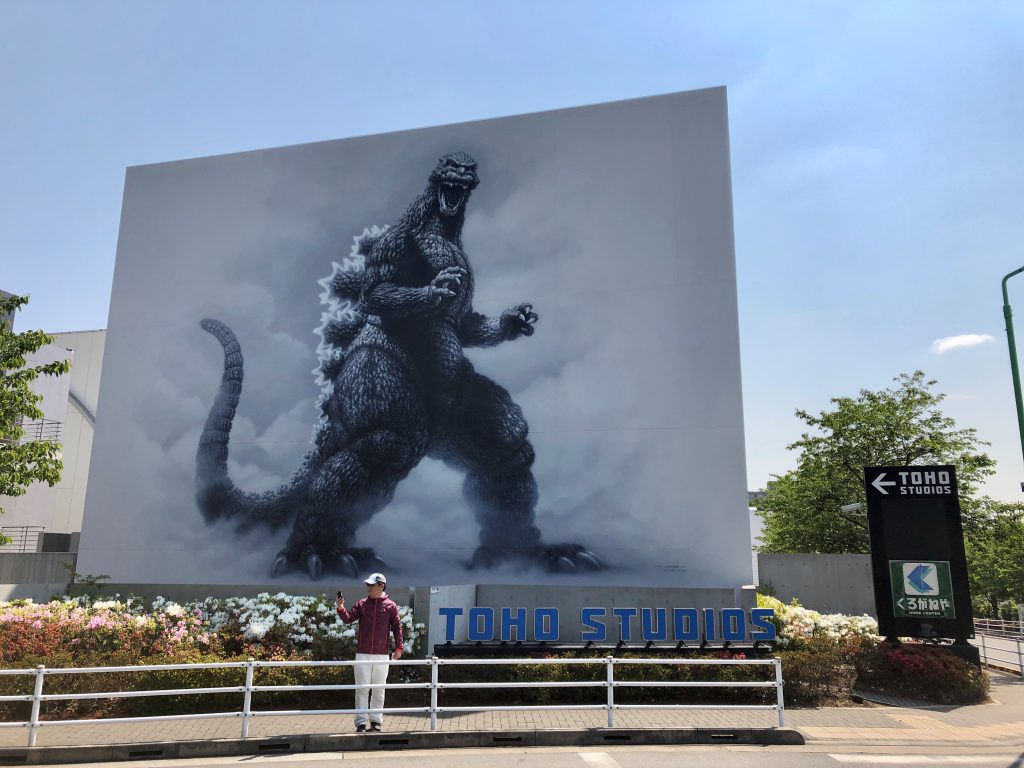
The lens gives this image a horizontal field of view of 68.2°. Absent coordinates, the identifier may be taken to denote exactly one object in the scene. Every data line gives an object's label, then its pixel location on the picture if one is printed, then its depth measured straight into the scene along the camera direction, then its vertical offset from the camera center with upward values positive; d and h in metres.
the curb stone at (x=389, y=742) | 9.02 -2.27
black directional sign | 15.38 +0.27
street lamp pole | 14.42 +4.11
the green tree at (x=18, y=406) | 16.19 +3.08
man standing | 9.94 -0.99
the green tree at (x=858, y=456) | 26.41 +3.84
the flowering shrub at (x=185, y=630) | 13.06 -1.32
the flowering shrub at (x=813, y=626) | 16.11 -1.32
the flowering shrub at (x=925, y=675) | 13.98 -1.99
